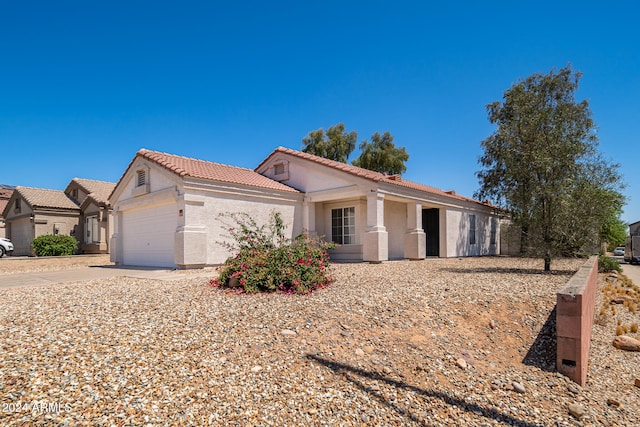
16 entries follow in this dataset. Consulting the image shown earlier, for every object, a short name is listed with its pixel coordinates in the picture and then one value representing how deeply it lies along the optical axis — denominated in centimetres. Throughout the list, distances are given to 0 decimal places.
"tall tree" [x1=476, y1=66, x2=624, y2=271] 1120
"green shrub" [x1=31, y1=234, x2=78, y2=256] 2267
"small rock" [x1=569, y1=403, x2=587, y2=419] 411
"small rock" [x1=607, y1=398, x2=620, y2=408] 456
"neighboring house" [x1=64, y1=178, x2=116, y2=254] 2397
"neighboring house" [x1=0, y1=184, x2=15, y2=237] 3576
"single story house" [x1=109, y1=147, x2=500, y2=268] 1277
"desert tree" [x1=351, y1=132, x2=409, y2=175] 3500
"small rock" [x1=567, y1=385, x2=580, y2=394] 461
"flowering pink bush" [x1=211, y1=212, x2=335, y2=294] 771
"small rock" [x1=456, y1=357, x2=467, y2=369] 491
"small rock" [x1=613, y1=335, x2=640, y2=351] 665
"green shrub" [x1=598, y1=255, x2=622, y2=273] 1673
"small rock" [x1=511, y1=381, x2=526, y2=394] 448
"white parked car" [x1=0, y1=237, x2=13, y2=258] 2494
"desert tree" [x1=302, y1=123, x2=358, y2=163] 3516
